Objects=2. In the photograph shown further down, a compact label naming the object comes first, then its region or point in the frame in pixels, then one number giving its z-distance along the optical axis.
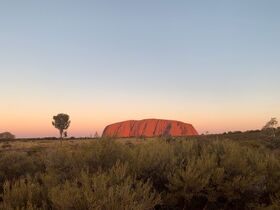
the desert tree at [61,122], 46.28
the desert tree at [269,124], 38.51
